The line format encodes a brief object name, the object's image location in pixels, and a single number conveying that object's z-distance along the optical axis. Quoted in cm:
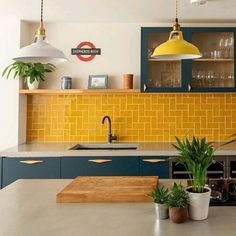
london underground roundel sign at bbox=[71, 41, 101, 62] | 385
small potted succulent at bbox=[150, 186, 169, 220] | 129
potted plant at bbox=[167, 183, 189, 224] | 125
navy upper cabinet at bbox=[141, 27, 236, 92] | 356
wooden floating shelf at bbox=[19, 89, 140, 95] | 362
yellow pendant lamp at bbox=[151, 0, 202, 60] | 204
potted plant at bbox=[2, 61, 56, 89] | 362
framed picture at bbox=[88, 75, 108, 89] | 378
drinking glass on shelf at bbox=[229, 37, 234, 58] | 358
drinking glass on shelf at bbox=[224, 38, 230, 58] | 361
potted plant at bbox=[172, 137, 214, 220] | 130
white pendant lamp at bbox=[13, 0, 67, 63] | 185
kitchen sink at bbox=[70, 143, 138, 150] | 378
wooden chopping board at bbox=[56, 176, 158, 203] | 155
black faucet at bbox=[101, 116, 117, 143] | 382
